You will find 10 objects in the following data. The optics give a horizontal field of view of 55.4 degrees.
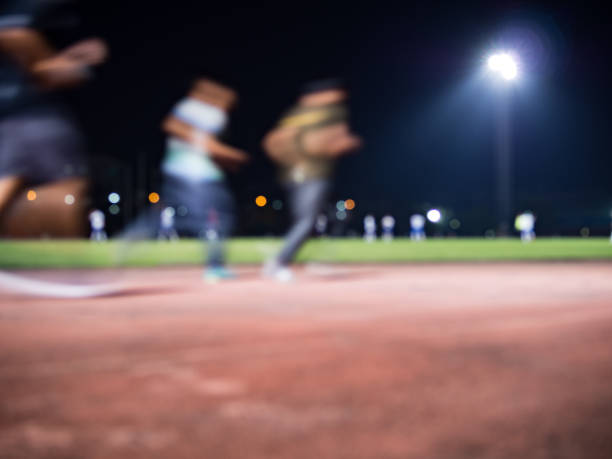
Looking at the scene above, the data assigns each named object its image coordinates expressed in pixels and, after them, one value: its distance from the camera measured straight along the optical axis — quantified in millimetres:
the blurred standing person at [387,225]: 29375
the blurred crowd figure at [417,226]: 27617
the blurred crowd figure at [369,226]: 28219
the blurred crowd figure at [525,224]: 25867
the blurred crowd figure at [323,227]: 16100
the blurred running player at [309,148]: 9812
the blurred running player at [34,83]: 7773
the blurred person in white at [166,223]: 21969
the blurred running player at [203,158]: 9055
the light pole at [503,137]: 19547
